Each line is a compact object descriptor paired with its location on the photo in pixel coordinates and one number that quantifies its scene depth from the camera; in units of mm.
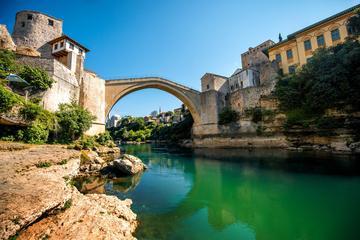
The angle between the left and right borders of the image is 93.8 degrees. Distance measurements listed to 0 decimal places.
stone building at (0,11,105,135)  13492
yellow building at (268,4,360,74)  18684
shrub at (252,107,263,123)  20078
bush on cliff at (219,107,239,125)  23281
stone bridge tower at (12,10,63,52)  21734
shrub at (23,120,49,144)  9414
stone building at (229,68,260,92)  26500
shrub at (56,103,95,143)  11734
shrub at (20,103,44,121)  9258
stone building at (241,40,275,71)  31969
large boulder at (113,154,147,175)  9639
